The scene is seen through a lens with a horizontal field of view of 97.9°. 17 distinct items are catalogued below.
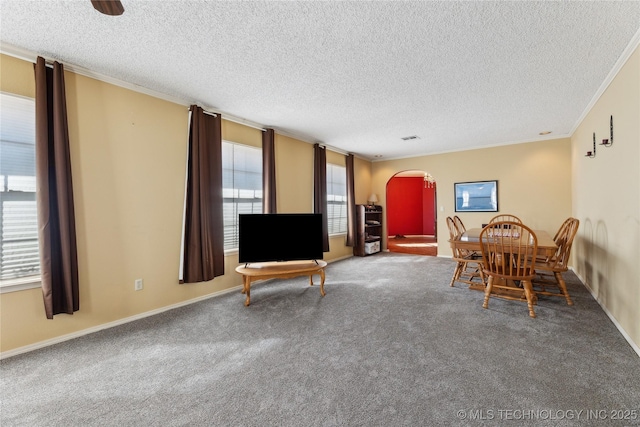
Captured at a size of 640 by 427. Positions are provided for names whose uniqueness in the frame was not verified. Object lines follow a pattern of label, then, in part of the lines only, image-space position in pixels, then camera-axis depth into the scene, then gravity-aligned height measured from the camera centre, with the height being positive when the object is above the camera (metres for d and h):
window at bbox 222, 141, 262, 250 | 4.03 +0.39
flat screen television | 3.68 -0.38
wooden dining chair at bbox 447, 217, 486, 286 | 3.76 -0.85
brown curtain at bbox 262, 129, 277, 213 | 4.42 +0.58
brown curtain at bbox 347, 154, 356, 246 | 6.41 +0.05
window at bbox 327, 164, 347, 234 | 6.12 +0.22
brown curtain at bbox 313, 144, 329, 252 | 5.49 +0.44
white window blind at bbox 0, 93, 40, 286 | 2.31 +0.21
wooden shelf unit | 6.59 -0.58
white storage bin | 6.66 -0.99
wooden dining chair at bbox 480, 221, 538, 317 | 2.84 -0.65
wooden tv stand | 3.38 -0.77
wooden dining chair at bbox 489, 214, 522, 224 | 5.58 -0.31
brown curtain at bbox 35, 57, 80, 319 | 2.35 +0.16
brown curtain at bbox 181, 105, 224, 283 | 3.41 +0.10
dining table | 2.96 -0.46
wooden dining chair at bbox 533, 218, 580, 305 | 3.10 -0.70
